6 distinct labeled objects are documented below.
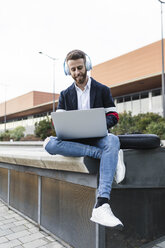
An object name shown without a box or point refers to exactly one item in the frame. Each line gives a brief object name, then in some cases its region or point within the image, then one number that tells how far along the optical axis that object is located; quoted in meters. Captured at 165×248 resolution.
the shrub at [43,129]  31.08
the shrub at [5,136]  40.39
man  2.04
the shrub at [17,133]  39.44
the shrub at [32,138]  32.10
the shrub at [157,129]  16.45
